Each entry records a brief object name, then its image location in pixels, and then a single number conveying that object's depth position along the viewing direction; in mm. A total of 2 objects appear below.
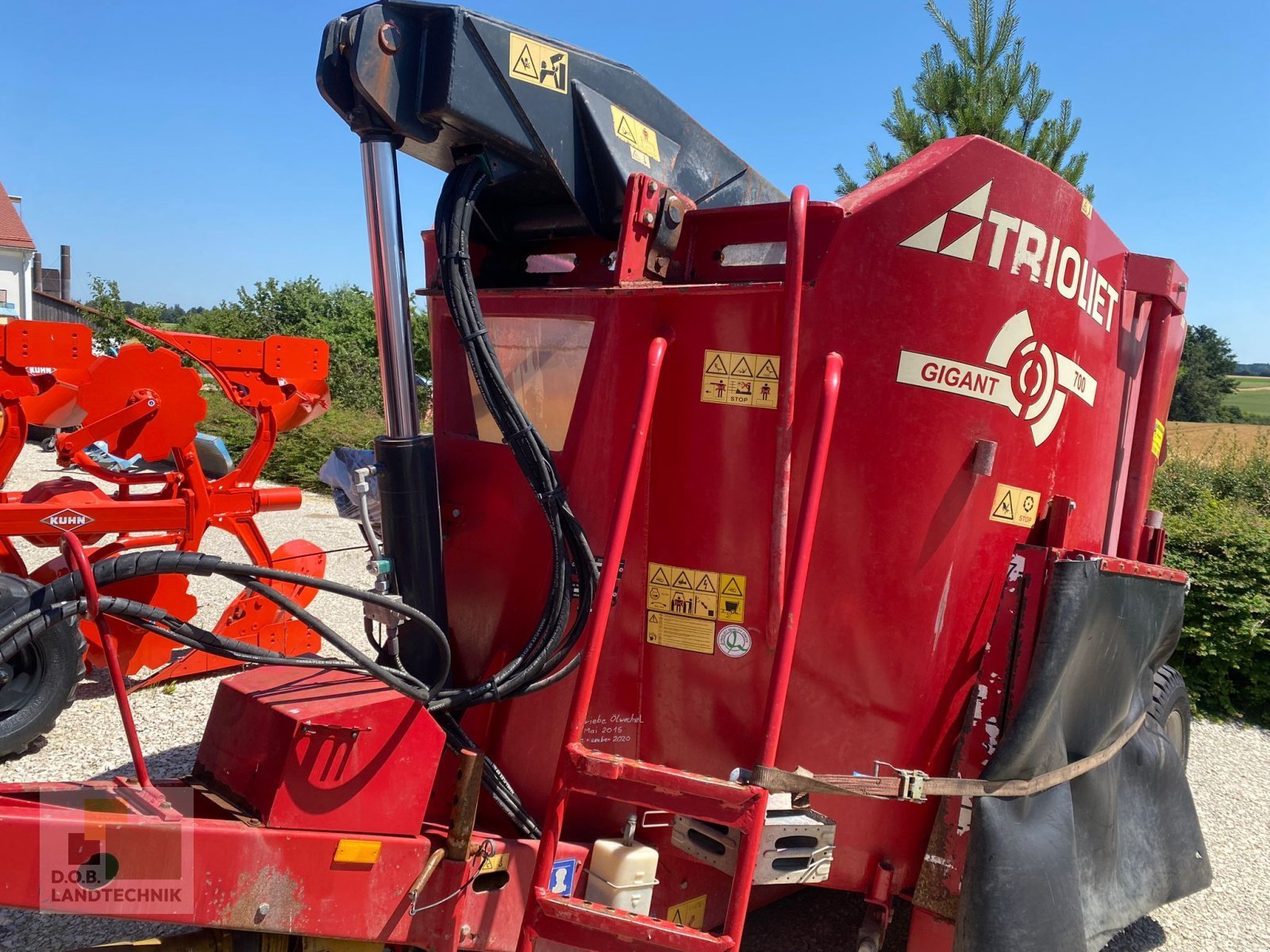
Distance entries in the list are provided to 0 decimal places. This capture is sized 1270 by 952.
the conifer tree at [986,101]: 7344
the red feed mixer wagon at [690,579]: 2141
